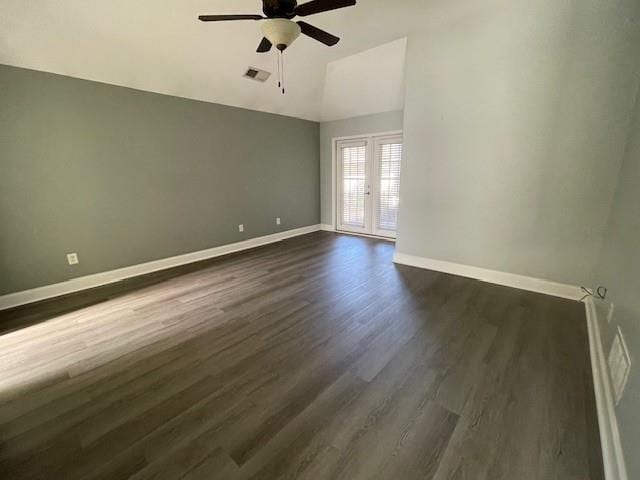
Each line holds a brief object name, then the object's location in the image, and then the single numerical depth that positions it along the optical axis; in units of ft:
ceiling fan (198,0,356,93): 6.39
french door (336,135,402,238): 17.15
